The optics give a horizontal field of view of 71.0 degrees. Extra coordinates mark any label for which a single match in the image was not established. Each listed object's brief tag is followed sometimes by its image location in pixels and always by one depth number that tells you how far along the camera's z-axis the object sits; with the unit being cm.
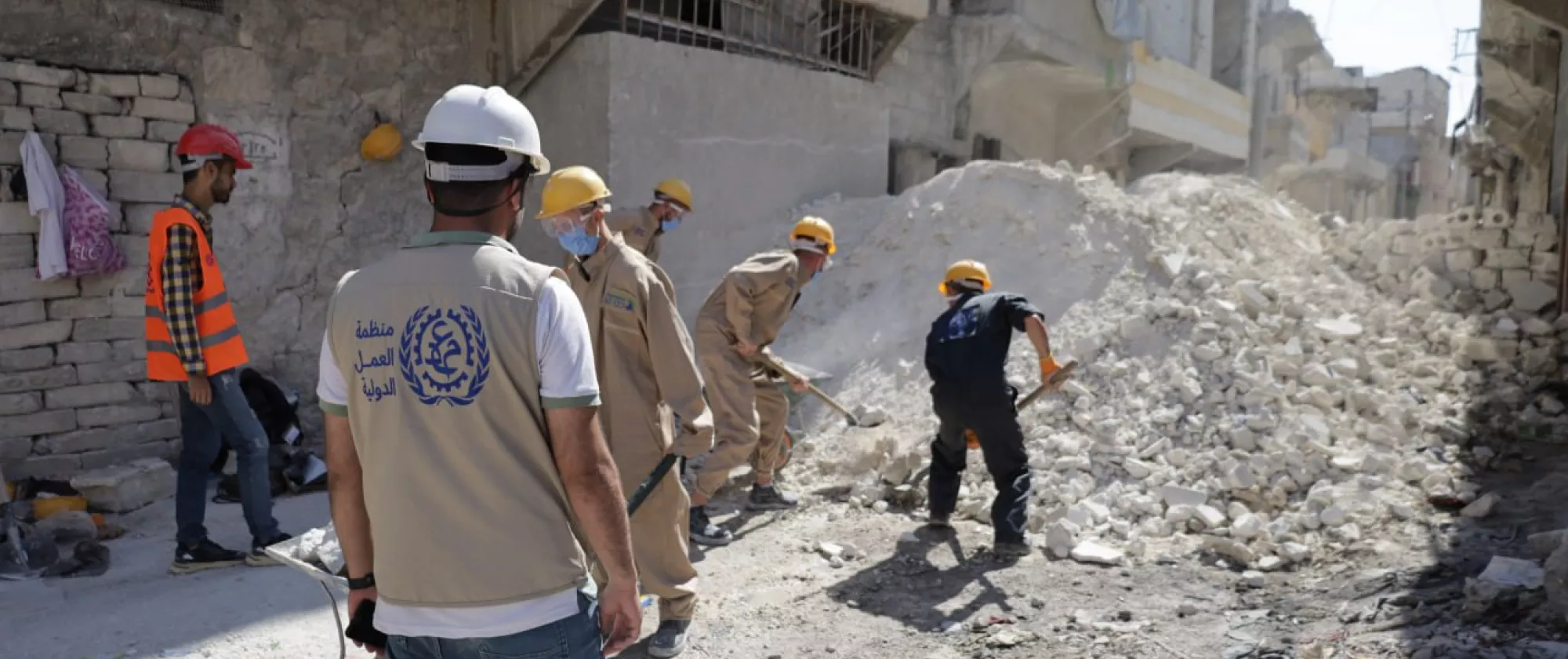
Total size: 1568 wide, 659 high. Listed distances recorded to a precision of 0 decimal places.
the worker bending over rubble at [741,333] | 548
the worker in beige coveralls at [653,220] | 548
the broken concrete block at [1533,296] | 906
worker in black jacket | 518
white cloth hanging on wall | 557
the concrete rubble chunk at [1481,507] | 539
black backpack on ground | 607
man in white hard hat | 187
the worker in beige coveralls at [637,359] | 367
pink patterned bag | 573
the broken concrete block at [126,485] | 546
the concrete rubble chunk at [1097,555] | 511
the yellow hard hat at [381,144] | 725
